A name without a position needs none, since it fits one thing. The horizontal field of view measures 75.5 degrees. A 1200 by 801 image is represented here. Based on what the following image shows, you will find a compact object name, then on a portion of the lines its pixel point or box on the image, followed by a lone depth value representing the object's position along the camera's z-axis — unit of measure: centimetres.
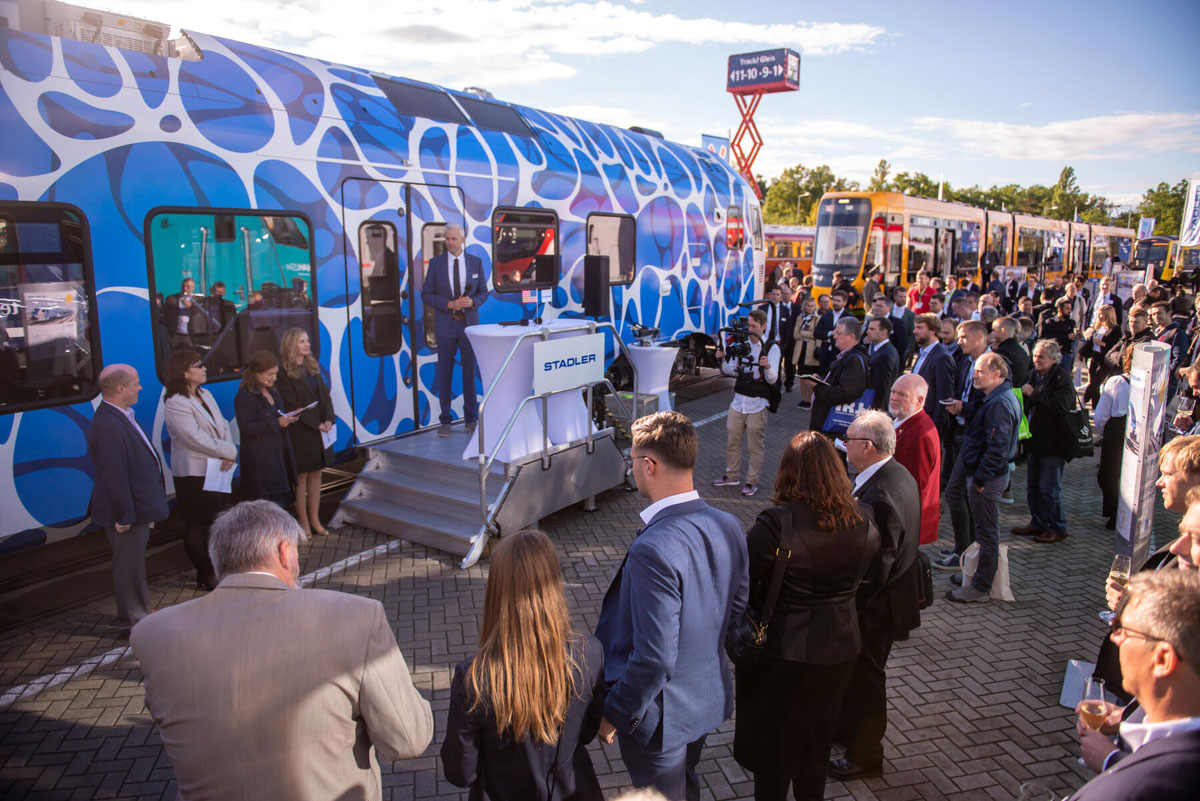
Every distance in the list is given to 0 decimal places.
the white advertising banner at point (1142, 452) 512
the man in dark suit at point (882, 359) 707
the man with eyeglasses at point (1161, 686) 168
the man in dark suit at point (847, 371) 670
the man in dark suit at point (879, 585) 353
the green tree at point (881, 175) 7206
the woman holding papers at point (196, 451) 537
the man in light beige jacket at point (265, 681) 203
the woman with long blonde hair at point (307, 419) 632
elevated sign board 4209
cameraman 777
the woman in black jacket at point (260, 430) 586
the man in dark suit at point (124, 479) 478
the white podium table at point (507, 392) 662
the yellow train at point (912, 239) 2067
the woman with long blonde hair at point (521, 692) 216
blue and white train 505
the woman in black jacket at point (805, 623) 308
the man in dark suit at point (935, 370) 720
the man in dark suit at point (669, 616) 257
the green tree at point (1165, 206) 8362
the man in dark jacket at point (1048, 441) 686
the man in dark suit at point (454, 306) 762
